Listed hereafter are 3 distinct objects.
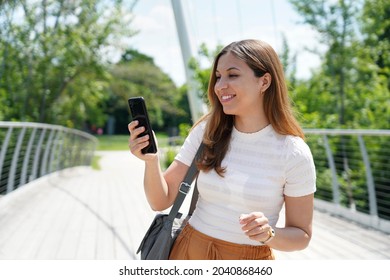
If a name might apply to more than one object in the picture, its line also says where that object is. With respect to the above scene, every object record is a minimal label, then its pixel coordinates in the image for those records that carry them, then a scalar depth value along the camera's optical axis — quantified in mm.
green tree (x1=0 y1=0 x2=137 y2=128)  12031
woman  1516
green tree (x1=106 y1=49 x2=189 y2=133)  39188
